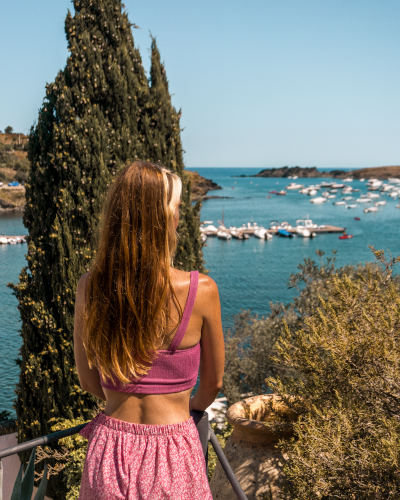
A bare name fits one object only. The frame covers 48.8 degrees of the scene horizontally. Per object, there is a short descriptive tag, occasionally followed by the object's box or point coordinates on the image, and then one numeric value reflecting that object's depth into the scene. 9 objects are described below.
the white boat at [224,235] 53.08
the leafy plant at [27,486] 1.96
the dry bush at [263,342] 7.50
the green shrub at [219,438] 5.11
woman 1.38
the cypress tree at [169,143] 5.26
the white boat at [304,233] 53.75
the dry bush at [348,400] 2.29
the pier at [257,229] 54.25
